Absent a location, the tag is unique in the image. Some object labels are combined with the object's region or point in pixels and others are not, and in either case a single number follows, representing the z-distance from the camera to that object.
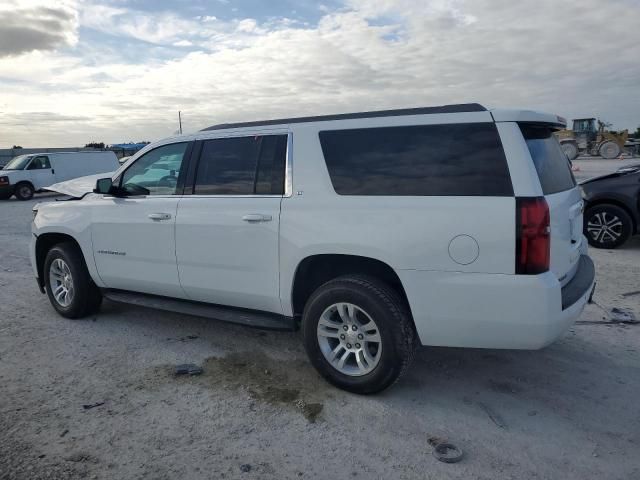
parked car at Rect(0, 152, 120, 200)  20.56
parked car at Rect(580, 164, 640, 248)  7.86
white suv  3.18
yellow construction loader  30.81
